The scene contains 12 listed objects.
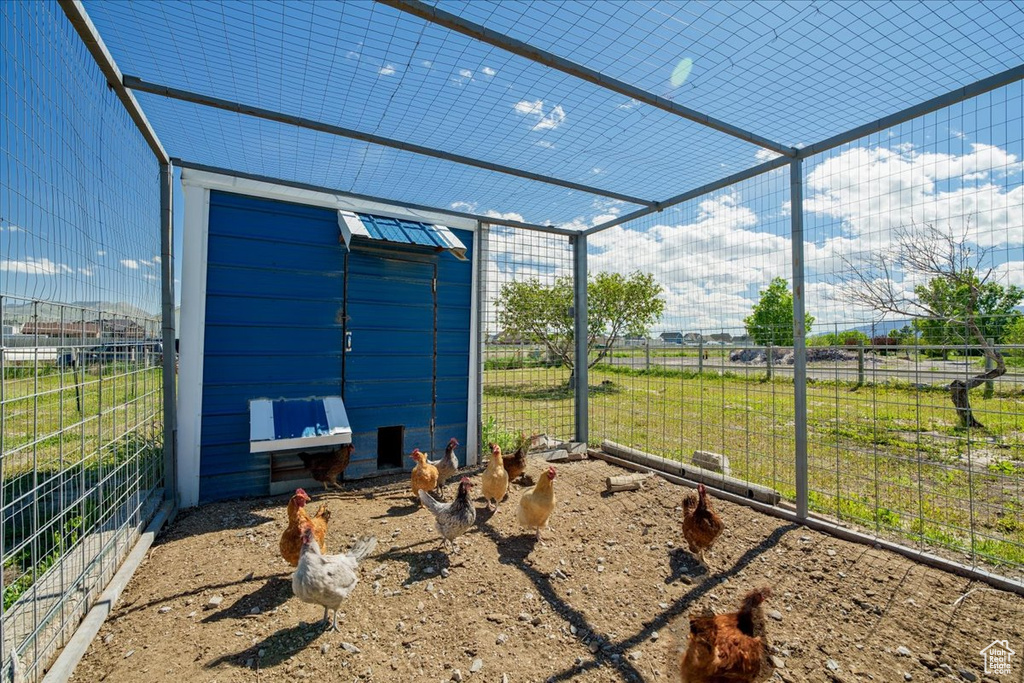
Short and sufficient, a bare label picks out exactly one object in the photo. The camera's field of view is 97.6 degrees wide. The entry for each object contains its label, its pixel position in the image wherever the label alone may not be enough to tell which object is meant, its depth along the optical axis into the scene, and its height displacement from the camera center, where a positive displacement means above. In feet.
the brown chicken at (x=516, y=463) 15.96 -4.13
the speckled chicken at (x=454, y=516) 11.39 -4.29
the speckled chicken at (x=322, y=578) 8.18 -4.29
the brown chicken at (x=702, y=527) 10.85 -4.39
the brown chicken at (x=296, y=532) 9.72 -4.14
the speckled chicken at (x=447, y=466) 15.33 -4.09
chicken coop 14.55 +0.80
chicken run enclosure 7.87 +2.68
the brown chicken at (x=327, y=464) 15.16 -3.96
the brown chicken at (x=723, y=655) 6.56 -4.56
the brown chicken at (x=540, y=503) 11.93 -4.14
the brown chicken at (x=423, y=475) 14.07 -4.02
